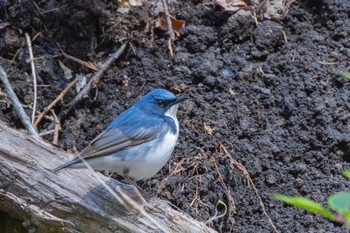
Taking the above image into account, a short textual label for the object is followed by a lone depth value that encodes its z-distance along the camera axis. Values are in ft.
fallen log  24.43
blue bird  26.14
